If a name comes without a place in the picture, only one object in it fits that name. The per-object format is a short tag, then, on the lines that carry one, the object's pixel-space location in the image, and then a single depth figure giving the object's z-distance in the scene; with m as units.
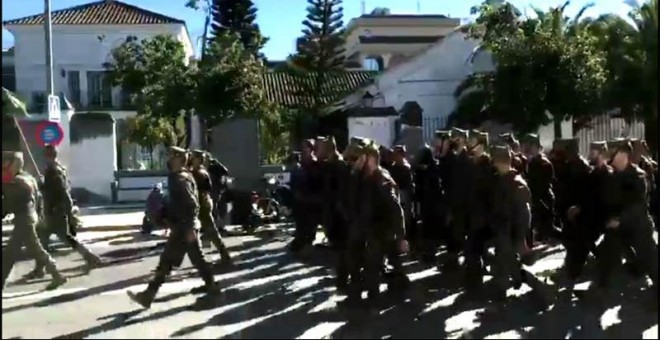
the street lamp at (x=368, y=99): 29.50
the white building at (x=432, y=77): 28.81
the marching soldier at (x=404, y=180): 11.62
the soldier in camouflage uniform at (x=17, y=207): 9.48
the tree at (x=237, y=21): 38.72
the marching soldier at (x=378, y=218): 8.74
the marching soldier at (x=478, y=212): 9.41
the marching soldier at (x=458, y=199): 10.16
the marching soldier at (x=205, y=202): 11.87
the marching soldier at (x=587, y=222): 9.47
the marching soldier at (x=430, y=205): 11.66
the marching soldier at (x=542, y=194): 11.42
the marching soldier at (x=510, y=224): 8.73
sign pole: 22.11
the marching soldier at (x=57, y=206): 11.66
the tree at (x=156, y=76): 28.39
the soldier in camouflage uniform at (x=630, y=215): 8.77
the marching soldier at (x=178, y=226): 9.04
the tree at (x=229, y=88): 27.22
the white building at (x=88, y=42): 38.62
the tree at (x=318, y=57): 34.75
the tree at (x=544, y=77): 23.09
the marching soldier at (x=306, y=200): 12.70
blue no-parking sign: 18.44
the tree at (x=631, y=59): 20.86
